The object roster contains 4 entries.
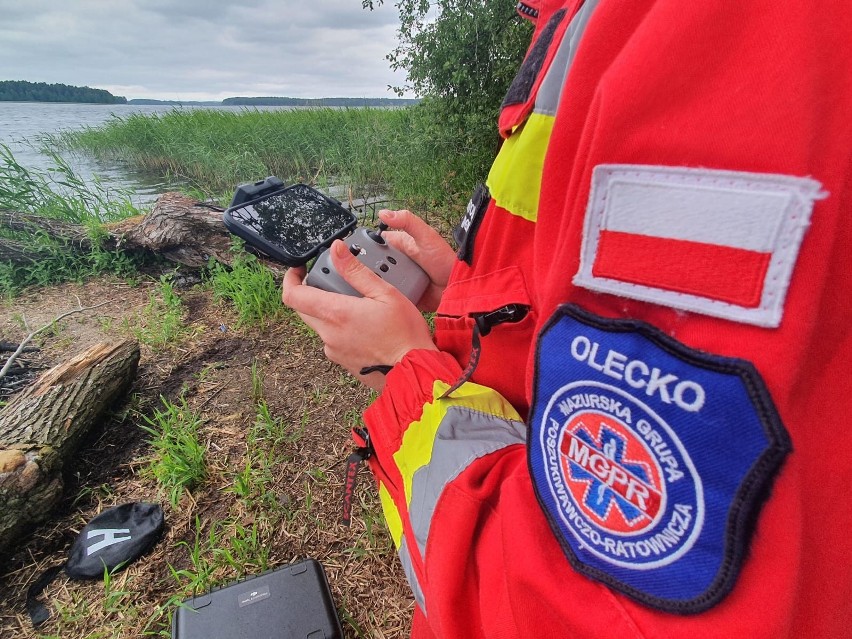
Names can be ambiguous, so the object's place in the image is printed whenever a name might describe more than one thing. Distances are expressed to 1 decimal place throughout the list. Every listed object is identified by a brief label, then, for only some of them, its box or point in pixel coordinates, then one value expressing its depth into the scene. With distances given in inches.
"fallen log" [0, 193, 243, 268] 120.3
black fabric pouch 52.4
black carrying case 43.0
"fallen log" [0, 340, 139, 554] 56.8
